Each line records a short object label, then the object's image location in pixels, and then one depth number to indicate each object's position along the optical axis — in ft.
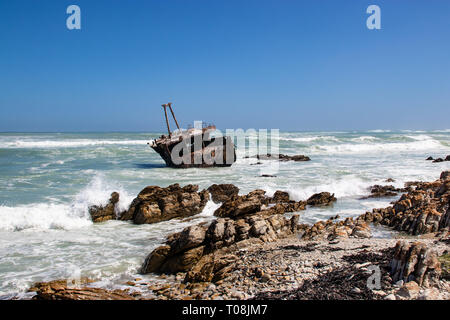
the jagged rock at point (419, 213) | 28.58
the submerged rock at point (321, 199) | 43.60
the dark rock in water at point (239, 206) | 34.14
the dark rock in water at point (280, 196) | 45.57
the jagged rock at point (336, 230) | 27.68
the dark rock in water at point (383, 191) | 48.34
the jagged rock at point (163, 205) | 36.17
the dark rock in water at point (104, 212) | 37.11
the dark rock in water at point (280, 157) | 105.80
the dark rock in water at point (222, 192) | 44.80
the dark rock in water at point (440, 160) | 93.07
